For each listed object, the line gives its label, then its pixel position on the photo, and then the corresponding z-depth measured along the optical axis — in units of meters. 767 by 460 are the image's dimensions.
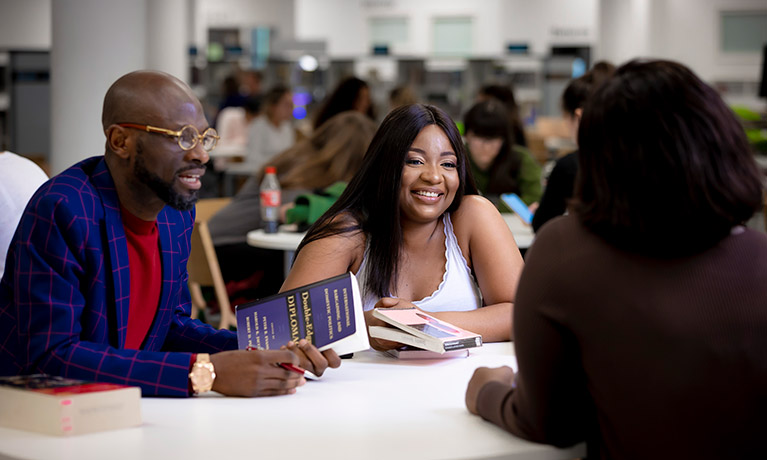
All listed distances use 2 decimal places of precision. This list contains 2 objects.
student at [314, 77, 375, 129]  6.42
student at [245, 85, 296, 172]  9.15
